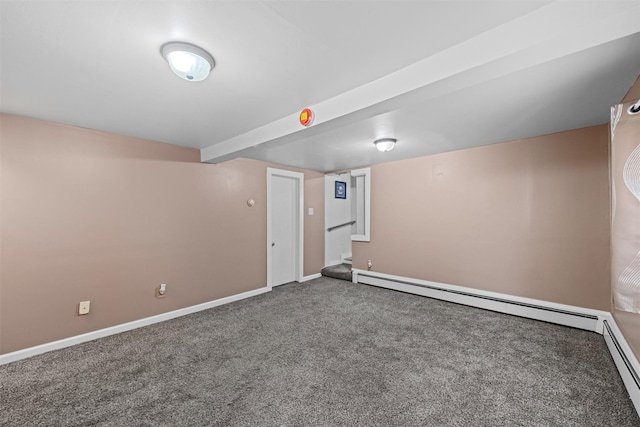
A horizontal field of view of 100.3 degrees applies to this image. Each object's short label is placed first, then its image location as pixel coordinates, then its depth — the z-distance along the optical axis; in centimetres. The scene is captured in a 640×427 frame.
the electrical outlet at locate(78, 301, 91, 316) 282
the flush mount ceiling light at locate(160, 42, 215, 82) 150
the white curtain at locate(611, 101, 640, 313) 166
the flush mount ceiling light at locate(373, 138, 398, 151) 332
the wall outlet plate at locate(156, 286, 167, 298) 338
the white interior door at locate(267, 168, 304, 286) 484
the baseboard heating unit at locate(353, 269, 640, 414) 202
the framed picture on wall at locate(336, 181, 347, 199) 630
